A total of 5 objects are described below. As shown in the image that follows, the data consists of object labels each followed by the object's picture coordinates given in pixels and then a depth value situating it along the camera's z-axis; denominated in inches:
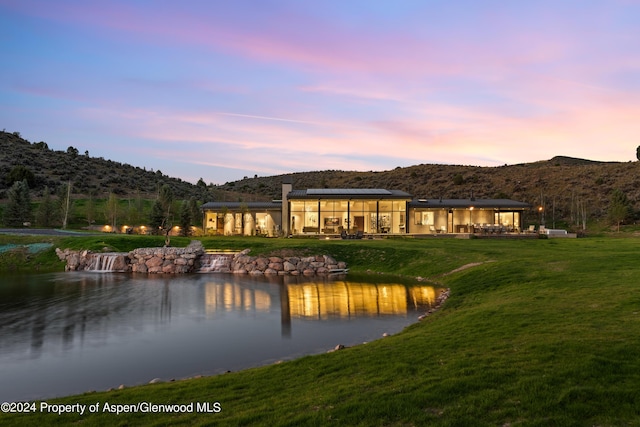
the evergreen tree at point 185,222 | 1964.8
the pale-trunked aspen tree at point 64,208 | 2031.0
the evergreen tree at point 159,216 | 1955.0
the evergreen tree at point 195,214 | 2168.9
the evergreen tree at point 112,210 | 2016.5
